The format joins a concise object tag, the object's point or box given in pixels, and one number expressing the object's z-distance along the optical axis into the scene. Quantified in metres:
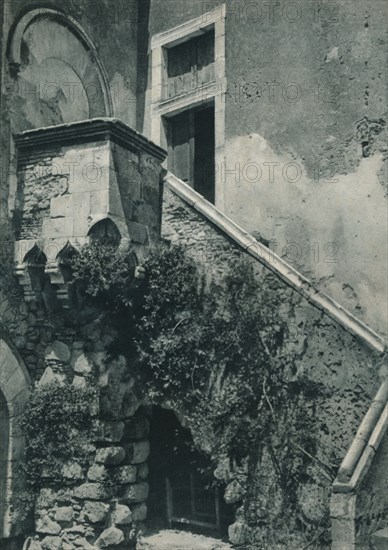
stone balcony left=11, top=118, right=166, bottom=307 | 6.97
